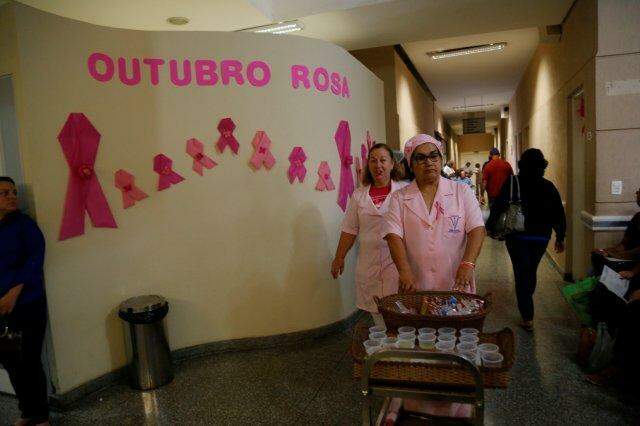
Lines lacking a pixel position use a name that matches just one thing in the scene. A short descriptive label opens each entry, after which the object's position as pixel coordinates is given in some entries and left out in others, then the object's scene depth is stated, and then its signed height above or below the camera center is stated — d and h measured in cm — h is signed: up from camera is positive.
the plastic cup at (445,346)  157 -64
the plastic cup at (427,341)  161 -63
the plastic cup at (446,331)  166 -62
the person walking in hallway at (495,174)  748 -19
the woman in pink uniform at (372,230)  294 -41
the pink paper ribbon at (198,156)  343 +18
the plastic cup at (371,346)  163 -65
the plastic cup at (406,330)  169 -62
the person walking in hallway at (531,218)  358 -46
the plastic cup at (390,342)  160 -64
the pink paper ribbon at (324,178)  389 -5
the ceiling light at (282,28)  465 +158
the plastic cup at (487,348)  157 -66
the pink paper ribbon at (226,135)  349 +34
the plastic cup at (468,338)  159 -63
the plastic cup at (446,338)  162 -63
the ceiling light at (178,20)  433 +159
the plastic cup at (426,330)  168 -62
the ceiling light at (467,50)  727 +189
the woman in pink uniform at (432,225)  217 -29
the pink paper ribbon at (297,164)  371 +9
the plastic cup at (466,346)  154 -63
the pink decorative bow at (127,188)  320 -3
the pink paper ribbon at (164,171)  333 +8
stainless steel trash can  308 -112
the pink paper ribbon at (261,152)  358 +20
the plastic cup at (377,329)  179 -65
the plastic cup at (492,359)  150 -67
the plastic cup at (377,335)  174 -65
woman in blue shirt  258 -62
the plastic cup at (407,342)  162 -63
